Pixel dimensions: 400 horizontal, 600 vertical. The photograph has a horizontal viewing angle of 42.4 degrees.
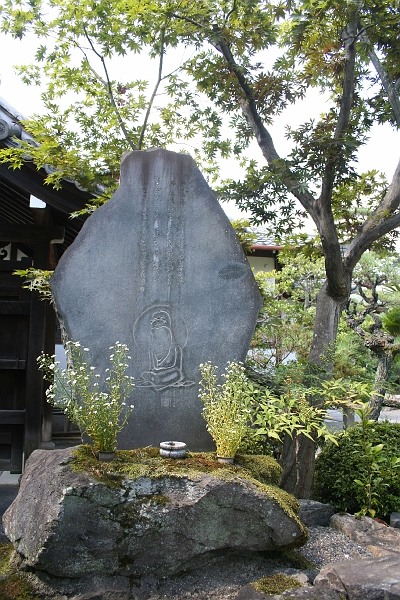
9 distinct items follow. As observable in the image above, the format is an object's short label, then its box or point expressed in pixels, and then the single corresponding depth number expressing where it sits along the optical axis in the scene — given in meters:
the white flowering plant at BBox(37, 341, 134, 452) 3.82
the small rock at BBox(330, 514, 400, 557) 4.21
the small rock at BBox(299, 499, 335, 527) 4.93
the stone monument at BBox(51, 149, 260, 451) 4.77
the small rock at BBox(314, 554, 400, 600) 3.07
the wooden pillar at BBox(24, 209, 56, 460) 6.58
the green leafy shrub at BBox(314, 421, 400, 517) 5.36
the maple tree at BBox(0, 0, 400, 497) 6.16
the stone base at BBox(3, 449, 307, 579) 3.26
